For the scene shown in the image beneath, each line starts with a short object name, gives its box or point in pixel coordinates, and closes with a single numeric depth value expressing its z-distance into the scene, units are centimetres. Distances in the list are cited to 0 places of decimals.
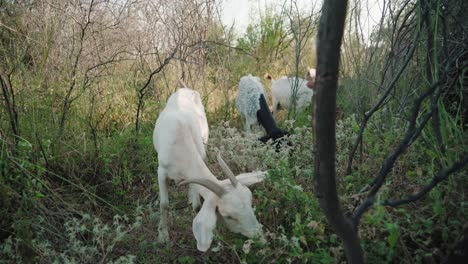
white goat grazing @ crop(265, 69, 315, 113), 564
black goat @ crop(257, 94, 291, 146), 418
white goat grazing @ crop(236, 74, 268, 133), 489
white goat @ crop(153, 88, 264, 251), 234
